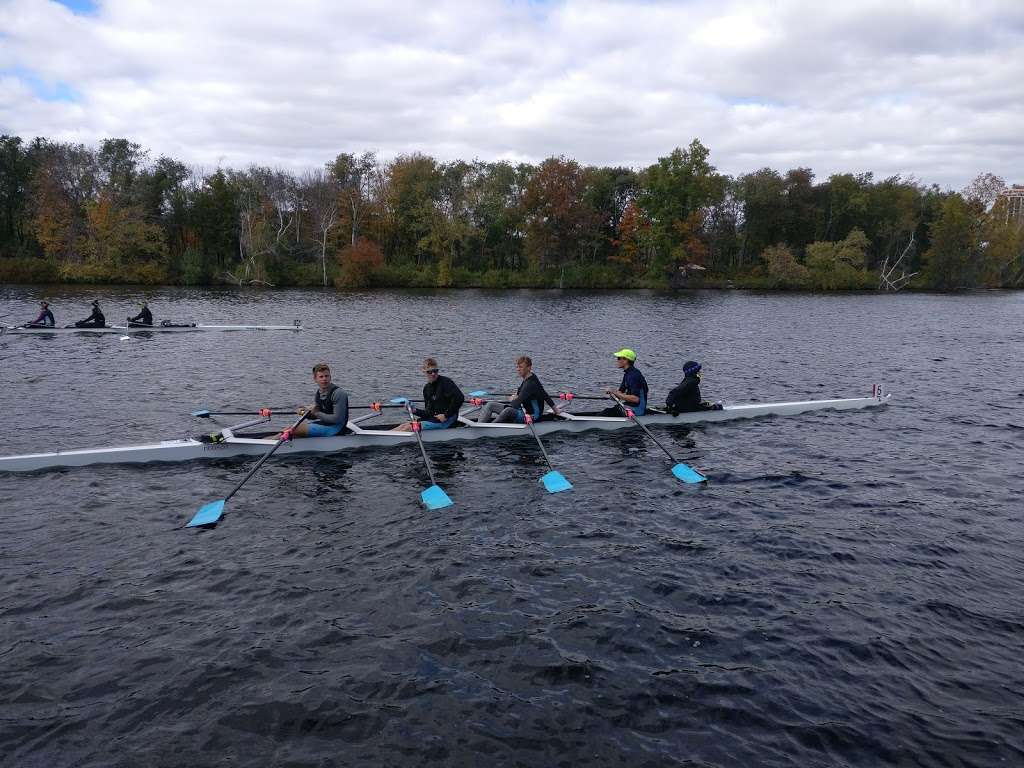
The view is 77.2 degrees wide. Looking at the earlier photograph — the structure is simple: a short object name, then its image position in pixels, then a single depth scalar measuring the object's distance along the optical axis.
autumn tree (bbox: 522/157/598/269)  85.81
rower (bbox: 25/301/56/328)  31.16
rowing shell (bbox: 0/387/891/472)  13.20
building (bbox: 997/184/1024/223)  98.06
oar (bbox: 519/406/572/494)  13.11
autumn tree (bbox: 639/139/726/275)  84.31
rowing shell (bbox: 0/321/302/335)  31.11
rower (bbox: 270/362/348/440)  14.32
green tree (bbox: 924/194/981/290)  89.88
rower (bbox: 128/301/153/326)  33.54
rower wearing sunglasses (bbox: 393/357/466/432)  15.24
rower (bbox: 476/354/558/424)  15.86
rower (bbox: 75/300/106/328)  32.57
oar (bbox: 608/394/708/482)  13.75
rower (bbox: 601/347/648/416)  16.91
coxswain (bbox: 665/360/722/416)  17.30
